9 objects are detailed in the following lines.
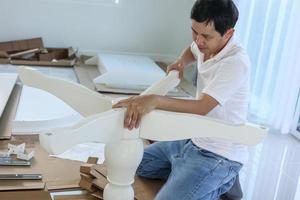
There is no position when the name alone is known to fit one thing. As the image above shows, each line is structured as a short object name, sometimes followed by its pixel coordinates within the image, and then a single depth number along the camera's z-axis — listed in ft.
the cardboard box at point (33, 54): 11.46
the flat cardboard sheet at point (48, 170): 5.84
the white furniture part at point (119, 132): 3.45
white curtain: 9.38
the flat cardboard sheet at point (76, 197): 5.61
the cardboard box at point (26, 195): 5.27
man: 4.90
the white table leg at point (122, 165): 4.03
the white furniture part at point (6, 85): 8.26
